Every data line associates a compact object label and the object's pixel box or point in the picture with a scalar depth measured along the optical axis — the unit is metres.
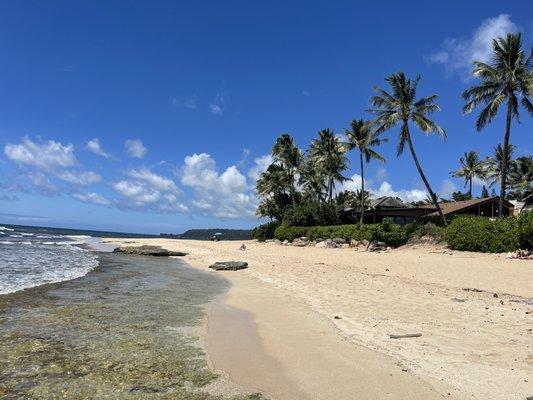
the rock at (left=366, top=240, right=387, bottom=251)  29.98
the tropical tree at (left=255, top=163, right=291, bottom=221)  59.72
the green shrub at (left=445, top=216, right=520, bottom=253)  21.67
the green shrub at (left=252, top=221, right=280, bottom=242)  54.22
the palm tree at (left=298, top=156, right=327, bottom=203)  57.75
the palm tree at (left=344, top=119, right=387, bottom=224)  47.47
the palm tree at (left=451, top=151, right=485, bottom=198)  63.33
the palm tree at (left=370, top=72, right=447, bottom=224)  34.59
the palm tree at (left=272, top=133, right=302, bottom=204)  57.28
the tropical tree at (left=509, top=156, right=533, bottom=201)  52.72
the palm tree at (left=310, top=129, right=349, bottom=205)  52.81
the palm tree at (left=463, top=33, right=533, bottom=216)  30.31
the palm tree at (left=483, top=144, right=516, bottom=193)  55.00
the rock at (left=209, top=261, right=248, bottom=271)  21.33
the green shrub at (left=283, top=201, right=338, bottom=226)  46.09
